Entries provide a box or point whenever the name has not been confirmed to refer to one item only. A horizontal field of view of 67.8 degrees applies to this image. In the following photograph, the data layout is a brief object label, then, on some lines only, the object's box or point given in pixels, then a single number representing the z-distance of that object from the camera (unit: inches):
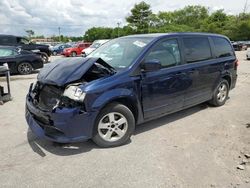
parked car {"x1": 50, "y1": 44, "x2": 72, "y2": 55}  877.8
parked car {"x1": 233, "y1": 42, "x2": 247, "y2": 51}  987.9
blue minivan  101.9
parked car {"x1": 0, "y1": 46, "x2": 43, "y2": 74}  339.1
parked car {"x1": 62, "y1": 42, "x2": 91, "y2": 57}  727.2
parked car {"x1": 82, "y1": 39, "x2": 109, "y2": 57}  551.8
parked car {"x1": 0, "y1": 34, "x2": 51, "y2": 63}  483.2
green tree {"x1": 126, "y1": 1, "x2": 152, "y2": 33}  1577.5
